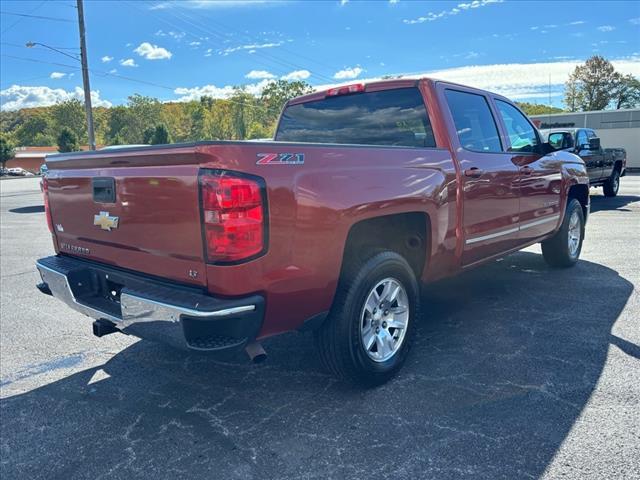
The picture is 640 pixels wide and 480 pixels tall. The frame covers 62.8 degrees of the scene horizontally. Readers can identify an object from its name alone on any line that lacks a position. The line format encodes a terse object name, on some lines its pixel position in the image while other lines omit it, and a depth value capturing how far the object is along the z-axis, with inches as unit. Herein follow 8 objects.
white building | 1371.8
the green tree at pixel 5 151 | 2884.1
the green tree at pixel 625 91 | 2881.4
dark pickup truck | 487.2
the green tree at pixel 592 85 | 2871.6
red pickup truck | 100.1
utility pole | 885.8
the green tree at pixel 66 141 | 2361.0
